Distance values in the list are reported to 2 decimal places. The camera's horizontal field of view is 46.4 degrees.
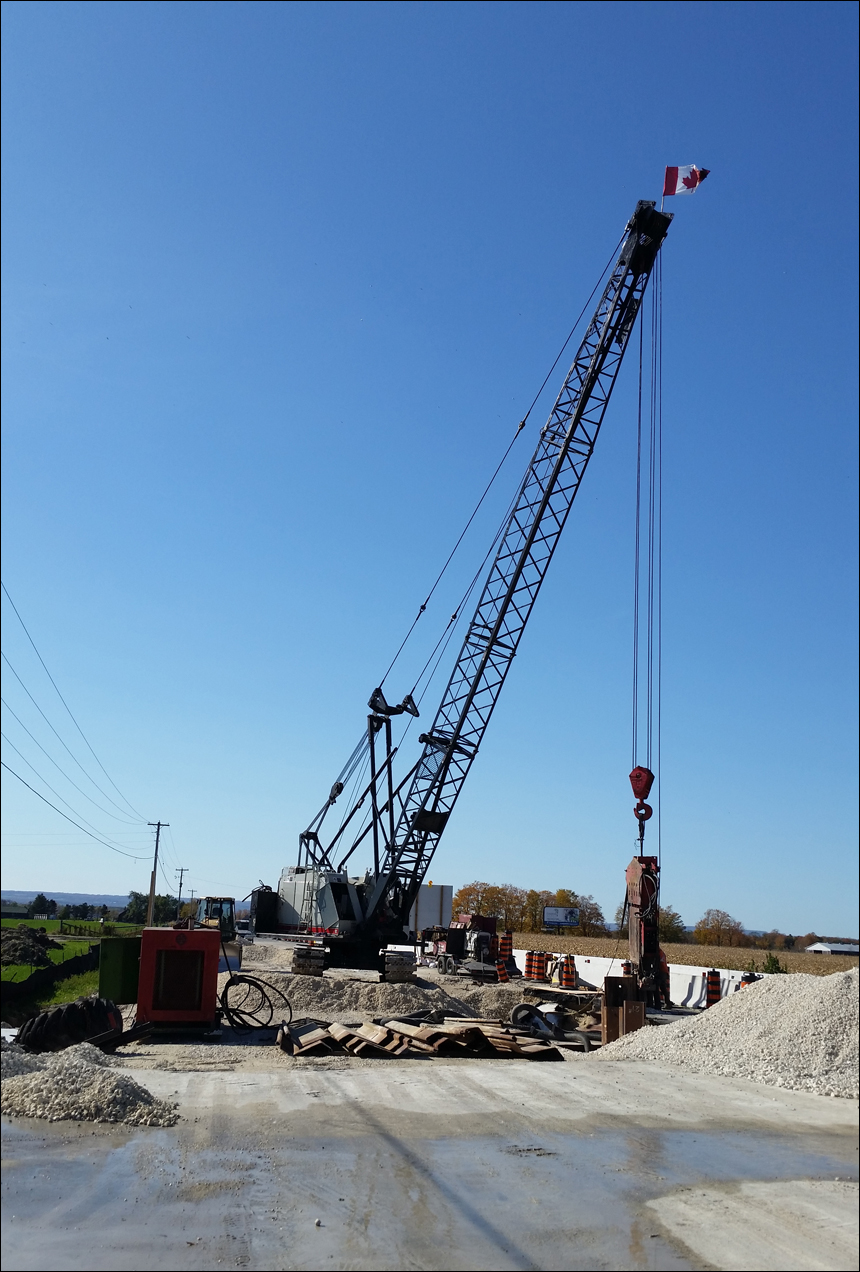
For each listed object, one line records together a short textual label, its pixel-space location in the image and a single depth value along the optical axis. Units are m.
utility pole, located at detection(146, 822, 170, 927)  70.38
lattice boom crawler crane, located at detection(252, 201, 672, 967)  36.47
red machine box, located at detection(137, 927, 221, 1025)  19.81
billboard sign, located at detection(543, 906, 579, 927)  107.06
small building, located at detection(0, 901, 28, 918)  132.90
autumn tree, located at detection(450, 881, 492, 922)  142.75
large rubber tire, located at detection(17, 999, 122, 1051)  17.02
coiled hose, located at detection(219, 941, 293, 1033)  21.00
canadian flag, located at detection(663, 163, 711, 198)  33.22
